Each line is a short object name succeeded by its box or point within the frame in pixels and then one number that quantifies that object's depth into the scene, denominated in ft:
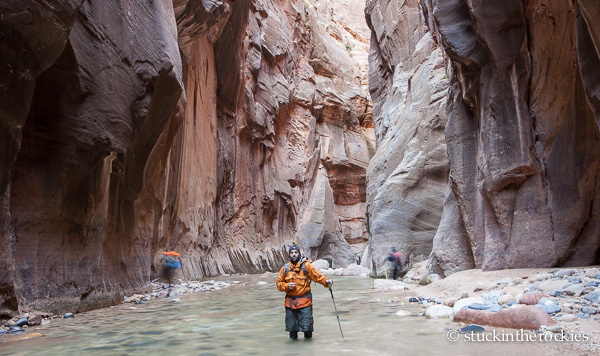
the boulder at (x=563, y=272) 28.19
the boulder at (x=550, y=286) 24.62
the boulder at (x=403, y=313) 25.88
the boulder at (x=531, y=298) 22.75
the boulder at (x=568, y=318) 18.40
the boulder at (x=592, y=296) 20.82
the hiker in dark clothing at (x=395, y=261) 63.53
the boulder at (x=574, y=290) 22.72
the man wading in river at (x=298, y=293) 19.60
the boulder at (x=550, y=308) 20.11
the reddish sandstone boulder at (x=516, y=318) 18.52
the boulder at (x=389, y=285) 44.19
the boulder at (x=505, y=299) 24.39
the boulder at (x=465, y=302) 23.68
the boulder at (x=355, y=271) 86.33
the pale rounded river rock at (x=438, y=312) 24.14
